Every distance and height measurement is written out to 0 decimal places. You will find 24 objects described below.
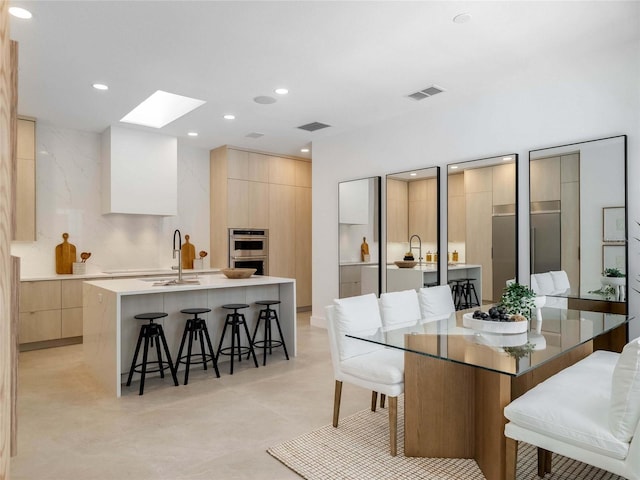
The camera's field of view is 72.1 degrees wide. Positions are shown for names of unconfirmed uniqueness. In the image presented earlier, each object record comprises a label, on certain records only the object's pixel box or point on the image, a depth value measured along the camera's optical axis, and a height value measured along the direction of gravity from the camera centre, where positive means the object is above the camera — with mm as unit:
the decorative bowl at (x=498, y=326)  2584 -497
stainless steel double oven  6867 -93
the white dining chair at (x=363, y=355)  2582 -741
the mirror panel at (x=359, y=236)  5621 +91
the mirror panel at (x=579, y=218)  3568 +218
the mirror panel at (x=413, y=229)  4992 +168
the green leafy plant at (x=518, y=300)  2754 -366
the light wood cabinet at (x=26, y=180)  5301 +764
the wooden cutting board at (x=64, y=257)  5766 -181
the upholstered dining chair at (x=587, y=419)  1739 -756
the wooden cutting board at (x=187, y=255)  6793 -184
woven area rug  2365 -1244
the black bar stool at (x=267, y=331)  4609 -944
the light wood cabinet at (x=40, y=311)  5109 -798
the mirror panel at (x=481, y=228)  4301 +152
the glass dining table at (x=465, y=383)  2191 -780
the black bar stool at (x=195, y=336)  4023 -891
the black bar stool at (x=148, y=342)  3760 -890
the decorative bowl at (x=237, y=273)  4668 -318
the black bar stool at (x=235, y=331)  4375 -894
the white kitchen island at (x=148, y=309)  3736 -631
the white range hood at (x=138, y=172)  5840 +975
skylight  5328 +1679
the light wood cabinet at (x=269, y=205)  6891 +625
